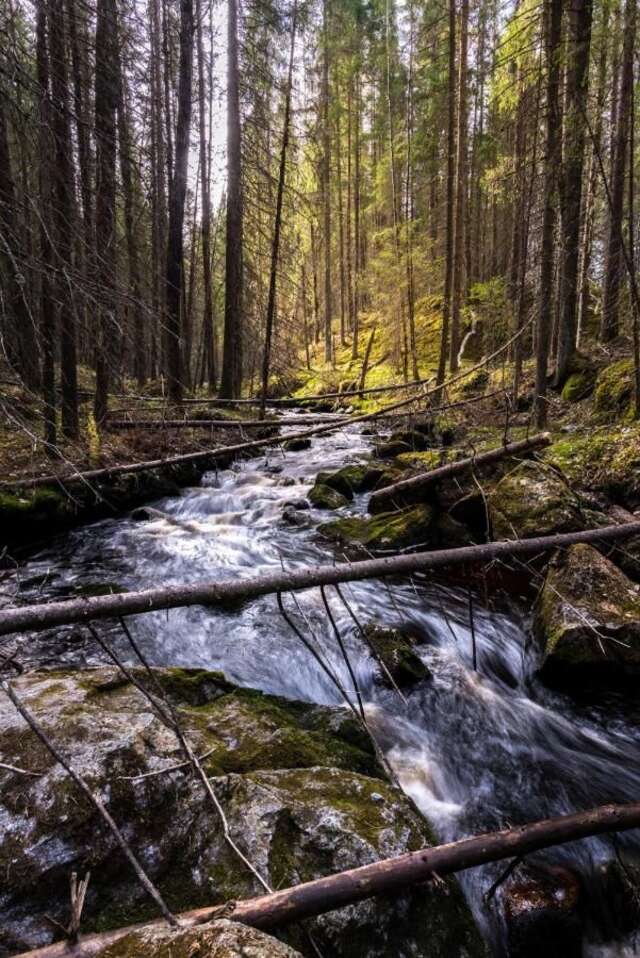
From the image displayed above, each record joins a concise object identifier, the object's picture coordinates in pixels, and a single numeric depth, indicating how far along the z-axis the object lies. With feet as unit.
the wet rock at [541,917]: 9.04
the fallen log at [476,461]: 17.25
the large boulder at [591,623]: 15.42
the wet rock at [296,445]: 49.93
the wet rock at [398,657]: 16.05
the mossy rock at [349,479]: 34.53
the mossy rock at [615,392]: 32.27
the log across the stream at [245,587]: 6.41
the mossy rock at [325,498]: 32.37
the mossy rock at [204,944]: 4.44
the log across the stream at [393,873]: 5.65
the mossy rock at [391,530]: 24.04
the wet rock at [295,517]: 30.78
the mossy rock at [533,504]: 21.11
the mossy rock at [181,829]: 6.63
